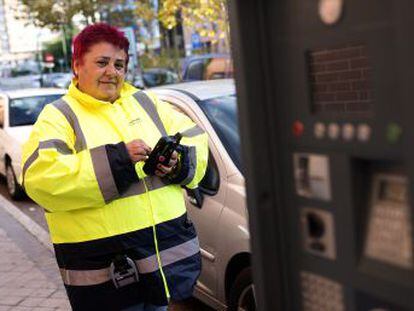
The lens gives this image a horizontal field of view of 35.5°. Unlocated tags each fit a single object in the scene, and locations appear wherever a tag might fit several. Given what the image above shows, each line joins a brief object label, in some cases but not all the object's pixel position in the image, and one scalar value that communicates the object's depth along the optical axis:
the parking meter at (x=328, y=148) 1.17
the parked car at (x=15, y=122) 8.95
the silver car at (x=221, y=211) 3.66
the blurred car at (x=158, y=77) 19.53
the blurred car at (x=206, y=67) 13.76
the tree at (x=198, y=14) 14.20
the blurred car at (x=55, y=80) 34.25
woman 2.47
